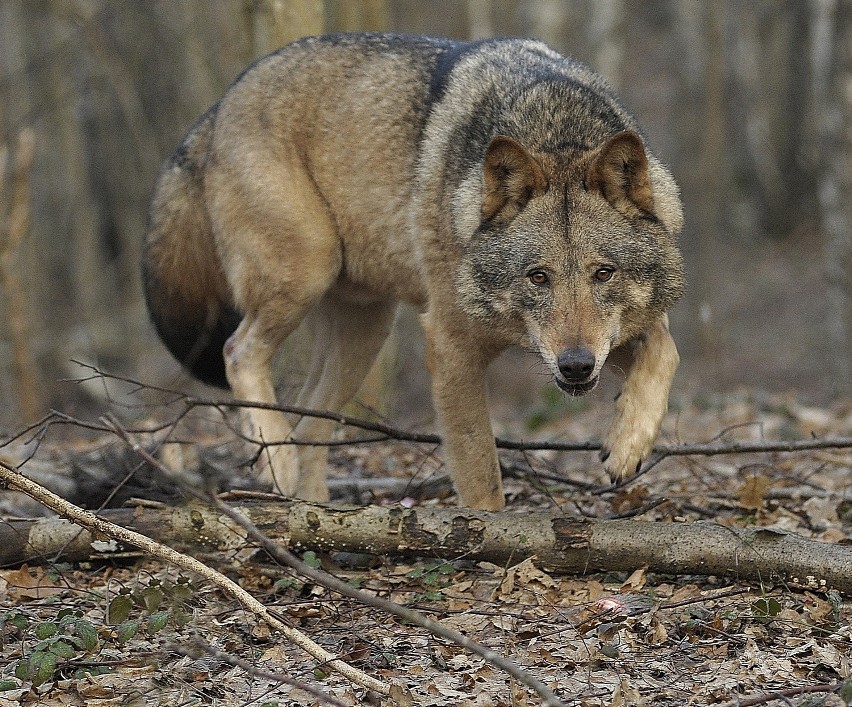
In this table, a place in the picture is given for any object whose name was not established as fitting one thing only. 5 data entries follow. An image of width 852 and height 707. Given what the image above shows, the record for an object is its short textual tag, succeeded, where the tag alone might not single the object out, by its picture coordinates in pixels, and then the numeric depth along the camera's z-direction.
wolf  9.62
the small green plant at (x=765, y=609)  8.05
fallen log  8.73
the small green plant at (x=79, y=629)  7.29
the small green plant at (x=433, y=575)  9.12
